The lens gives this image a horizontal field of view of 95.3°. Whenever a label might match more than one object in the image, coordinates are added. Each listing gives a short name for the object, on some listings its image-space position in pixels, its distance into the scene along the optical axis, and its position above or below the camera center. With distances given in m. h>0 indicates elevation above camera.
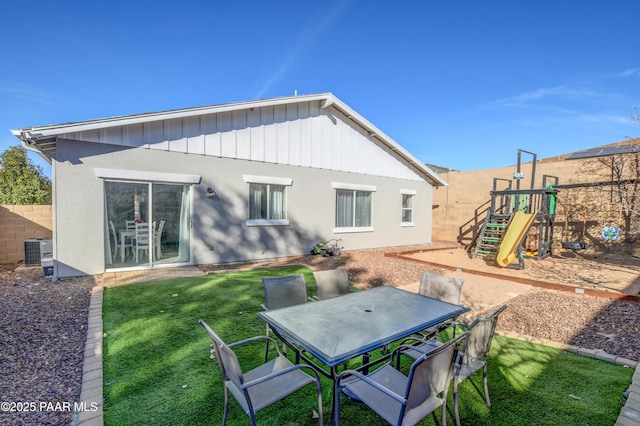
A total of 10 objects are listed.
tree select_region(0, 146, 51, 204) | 18.09 +1.25
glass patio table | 2.29 -1.15
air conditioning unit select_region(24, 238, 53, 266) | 8.33 -1.49
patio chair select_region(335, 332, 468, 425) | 1.85 -1.34
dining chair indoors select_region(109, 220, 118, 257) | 7.46 -0.93
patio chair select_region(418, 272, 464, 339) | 3.88 -1.15
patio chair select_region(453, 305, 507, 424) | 2.39 -1.24
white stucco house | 7.01 +0.57
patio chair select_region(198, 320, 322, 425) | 1.97 -1.47
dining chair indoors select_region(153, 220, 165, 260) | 8.04 -1.11
